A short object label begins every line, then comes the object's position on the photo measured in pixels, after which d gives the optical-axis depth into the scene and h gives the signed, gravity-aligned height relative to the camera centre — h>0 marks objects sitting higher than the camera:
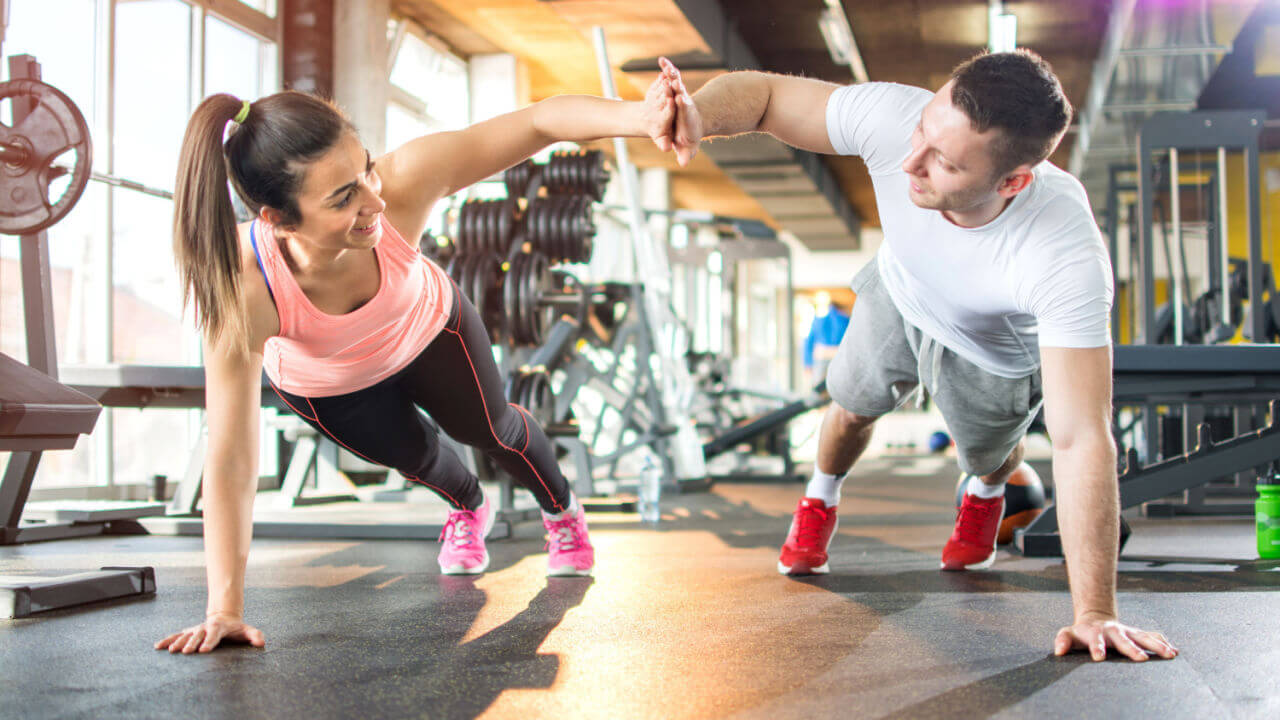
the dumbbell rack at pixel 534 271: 4.00 +0.47
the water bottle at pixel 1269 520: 2.43 -0.33
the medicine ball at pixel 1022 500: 2.70 -0.31
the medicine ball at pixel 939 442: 11.24 -0.65
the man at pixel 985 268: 1.41 +0.18
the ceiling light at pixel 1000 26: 5.54 +2.09
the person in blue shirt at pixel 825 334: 8.87 +0.45
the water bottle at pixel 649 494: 3.83 -0.43
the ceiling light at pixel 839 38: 6.64 +2.49
